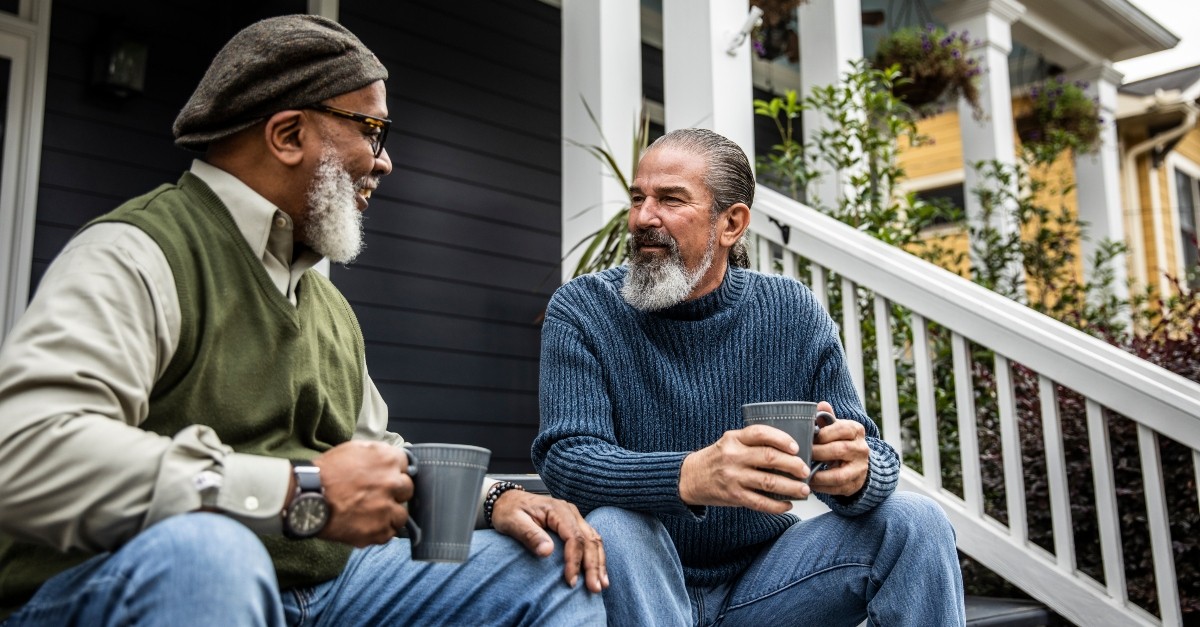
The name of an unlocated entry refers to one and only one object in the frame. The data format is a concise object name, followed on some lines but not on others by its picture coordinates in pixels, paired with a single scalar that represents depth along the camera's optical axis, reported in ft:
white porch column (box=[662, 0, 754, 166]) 10.85
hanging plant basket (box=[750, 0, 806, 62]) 15.88
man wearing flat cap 3.20
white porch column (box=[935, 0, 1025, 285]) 18.12
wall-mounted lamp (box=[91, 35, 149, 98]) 12.80
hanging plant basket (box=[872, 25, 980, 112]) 16.42
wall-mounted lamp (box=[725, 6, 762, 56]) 10.59
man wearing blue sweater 4.93
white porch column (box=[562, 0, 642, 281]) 11.48
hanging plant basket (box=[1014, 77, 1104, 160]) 20.18
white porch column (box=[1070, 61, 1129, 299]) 22.09
